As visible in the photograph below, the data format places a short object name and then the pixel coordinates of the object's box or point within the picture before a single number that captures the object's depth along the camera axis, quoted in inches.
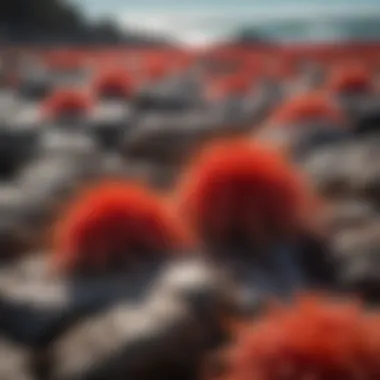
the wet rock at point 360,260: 28.4
